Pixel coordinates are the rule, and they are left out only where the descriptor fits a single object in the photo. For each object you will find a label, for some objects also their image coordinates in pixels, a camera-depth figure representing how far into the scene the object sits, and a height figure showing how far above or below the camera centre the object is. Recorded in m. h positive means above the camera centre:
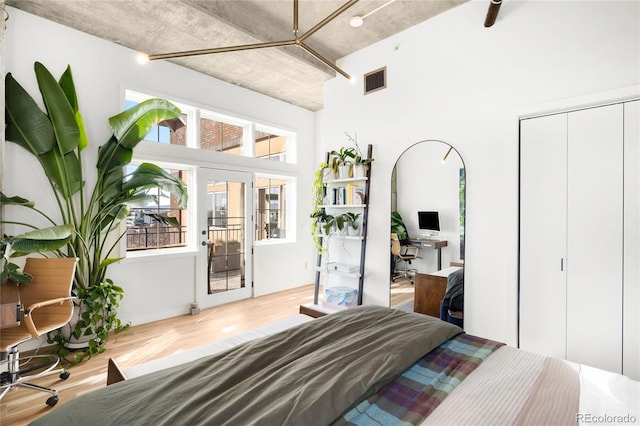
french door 3.98 -0.34
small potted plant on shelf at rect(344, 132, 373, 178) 3.53 +0.56
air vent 3.44 +1.47
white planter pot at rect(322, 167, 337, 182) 3.82 +0.45
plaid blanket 1.06 -0.69
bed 1.03 -0.66
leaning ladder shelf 3.54 -0.14
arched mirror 2.88 -0.11
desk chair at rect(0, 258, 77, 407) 2.13 -0.68
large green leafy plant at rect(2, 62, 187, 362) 2.60 +0.29
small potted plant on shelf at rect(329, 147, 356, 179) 3.67 +0.59
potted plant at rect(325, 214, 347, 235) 3.60 -0.14
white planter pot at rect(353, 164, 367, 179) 3.56 +0.47
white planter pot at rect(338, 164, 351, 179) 3.71 +0.48
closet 2.13 -0.17
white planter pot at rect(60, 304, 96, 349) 2.70 -1.08
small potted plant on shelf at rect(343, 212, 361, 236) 3.63 -0.14
